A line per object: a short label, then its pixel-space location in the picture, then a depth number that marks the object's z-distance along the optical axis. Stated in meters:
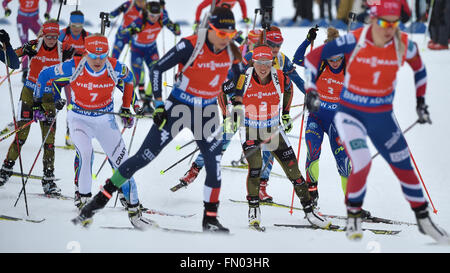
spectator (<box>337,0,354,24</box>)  29.45
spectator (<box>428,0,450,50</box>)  25.08
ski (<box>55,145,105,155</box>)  19.11
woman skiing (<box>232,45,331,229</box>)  12.12
